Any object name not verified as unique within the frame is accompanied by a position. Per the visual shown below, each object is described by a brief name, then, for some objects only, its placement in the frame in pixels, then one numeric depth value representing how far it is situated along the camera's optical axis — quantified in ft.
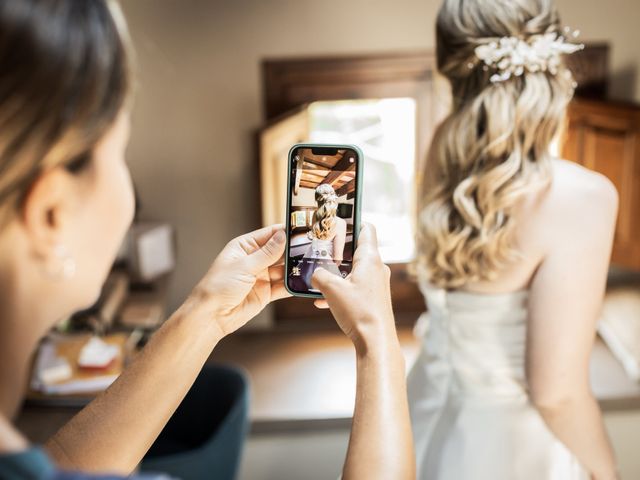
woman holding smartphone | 1.51
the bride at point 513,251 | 4.06
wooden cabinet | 8.14
